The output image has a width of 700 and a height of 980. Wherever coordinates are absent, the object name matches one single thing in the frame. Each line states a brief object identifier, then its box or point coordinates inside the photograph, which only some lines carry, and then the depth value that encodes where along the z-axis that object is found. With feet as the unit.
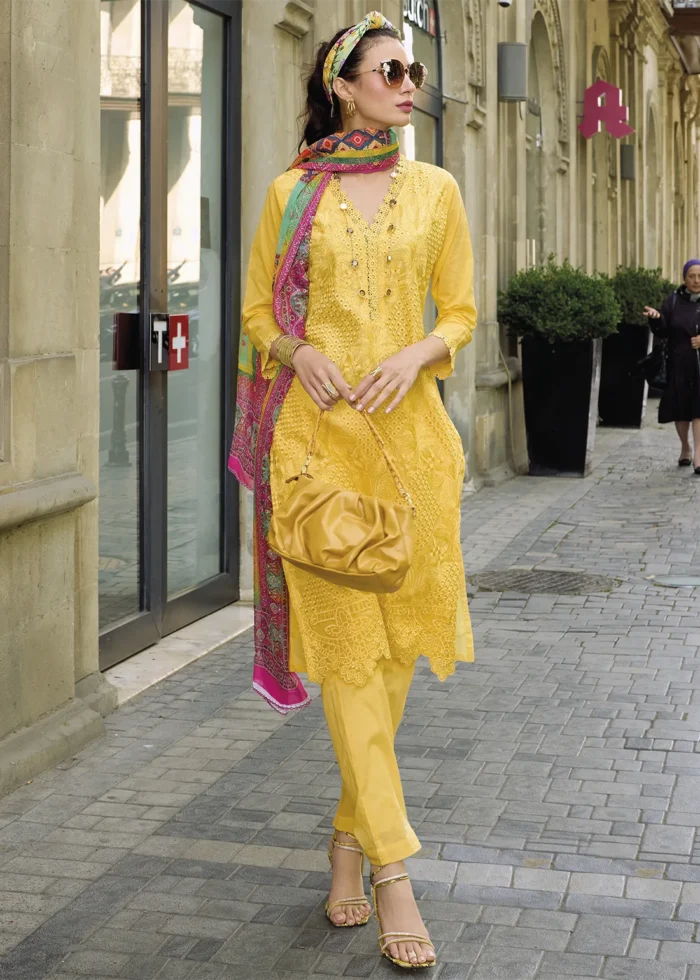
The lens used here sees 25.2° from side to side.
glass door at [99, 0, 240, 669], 21.76
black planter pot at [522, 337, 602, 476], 44.57
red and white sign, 23.11
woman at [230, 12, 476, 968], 11.98
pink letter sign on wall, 63.36
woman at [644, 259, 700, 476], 46.83
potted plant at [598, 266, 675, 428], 59.67
